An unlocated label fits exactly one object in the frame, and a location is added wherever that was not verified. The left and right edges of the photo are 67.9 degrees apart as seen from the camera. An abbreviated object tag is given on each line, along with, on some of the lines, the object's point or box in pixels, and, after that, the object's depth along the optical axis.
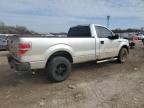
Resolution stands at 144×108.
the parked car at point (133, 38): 18.82
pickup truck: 3.02
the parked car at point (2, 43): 9.00
